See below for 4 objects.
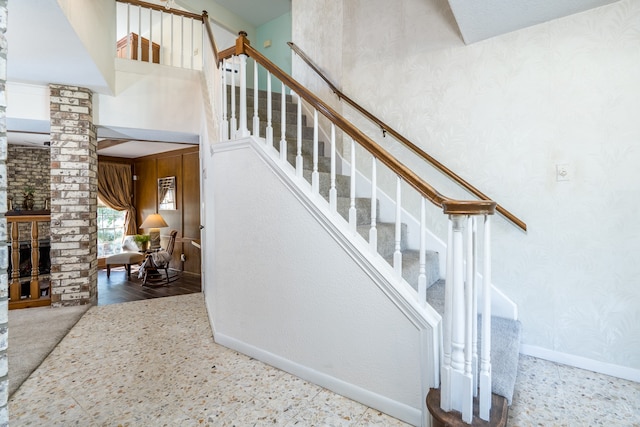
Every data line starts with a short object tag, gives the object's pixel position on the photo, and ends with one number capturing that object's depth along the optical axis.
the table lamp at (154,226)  6.58
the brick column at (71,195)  3.55
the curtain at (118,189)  7.64
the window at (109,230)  7.73
